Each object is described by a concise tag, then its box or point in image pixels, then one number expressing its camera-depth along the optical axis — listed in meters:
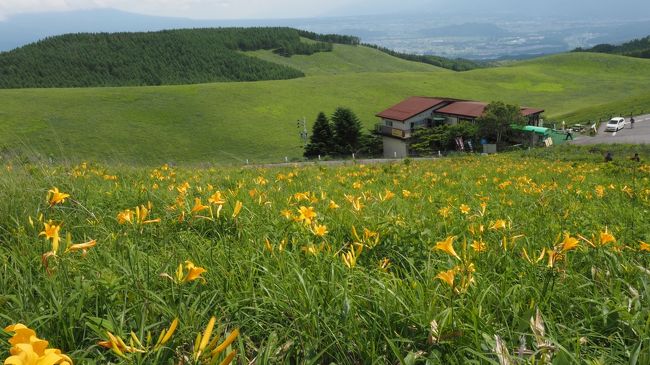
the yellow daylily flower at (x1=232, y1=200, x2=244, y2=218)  2.54
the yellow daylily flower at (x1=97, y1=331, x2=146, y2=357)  1.20
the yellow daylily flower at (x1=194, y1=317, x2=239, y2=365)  1.14
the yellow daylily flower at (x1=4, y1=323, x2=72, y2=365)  0.90
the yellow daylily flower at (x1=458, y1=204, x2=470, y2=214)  3.47
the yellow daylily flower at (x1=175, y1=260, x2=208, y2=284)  1.57
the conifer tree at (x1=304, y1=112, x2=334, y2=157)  52.34
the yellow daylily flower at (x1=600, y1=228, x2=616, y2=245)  2.11
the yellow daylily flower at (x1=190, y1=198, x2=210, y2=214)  2.45
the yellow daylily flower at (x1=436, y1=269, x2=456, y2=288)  1.58
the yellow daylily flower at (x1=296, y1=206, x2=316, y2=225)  2.59
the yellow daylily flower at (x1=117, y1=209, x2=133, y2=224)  2.31
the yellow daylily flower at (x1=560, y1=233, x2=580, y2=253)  1.73
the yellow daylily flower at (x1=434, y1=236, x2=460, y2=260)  1.84
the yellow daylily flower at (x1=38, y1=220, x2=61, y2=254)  1.71
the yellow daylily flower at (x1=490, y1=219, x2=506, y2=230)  2.74
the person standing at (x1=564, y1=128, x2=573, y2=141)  41.94
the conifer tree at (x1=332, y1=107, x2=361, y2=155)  52.84
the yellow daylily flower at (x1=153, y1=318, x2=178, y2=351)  1.20
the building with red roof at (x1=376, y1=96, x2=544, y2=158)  50.22
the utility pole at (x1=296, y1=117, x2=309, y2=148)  58.03
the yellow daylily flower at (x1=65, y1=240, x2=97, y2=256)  1.75
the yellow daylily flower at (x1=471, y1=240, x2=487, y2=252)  2.39
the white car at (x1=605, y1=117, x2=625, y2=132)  40.40
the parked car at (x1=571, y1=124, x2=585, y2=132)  45.41
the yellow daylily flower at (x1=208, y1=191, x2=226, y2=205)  2.61
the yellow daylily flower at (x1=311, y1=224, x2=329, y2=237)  2.41
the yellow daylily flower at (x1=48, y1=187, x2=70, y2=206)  2.26
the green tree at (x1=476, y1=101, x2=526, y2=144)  44.75
